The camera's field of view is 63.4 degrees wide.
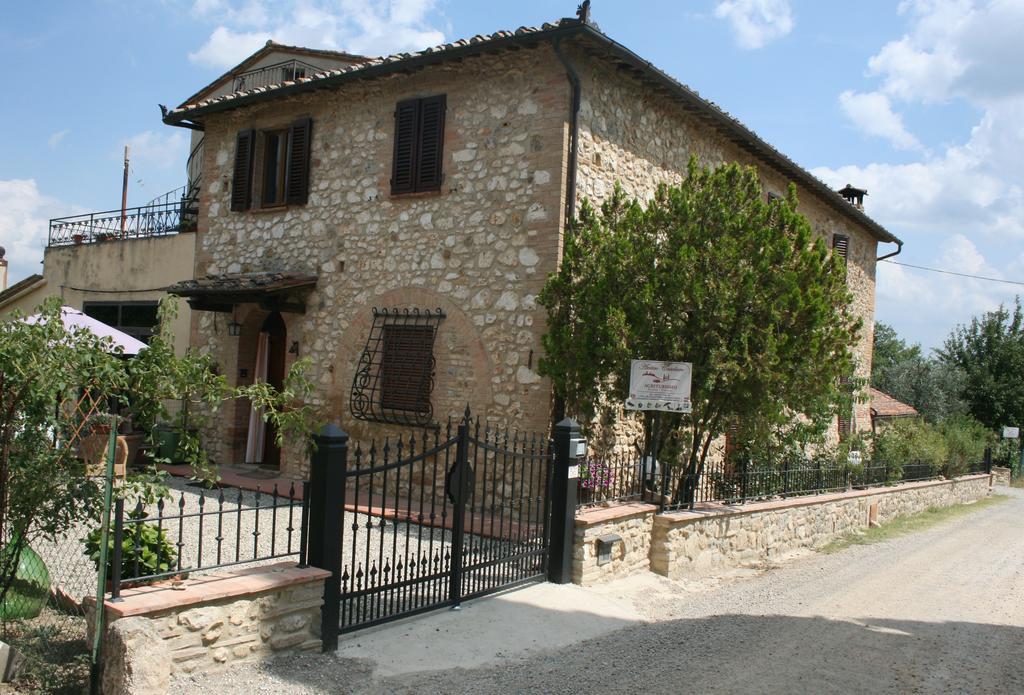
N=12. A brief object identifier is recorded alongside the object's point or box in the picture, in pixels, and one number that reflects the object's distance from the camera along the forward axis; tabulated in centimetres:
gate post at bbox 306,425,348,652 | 522
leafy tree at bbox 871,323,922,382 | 5016
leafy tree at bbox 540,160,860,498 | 830
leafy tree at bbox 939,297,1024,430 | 2962
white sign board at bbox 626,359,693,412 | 818
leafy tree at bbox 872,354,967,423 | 2880
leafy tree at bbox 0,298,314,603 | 449
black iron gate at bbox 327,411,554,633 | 569
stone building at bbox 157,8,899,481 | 953
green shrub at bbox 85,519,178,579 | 472
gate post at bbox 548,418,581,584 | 725
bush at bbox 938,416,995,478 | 1978
